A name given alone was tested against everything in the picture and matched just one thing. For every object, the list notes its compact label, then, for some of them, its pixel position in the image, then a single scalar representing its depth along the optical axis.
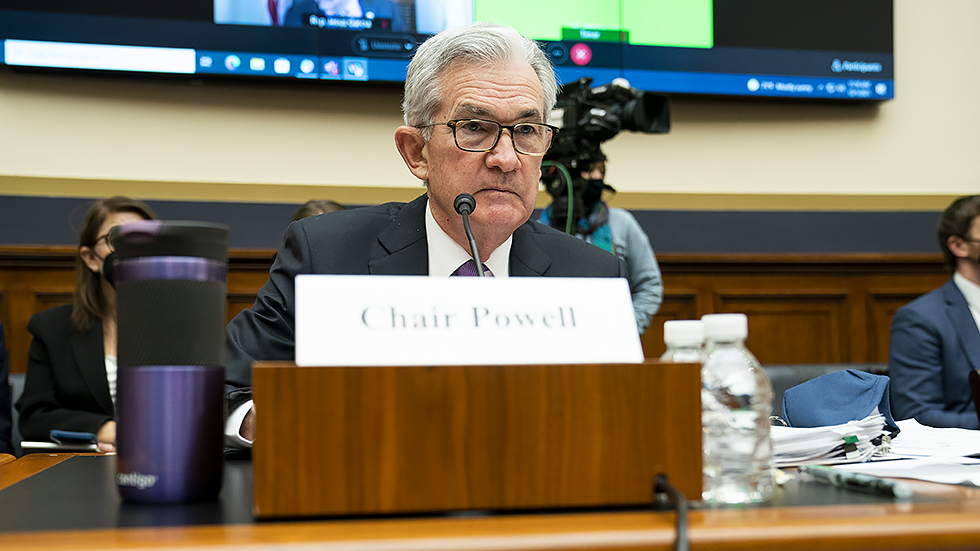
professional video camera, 4.85
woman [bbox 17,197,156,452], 4.34
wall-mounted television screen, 5.95
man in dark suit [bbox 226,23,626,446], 2.67
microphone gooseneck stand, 2.48
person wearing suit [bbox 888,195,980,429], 4.71
